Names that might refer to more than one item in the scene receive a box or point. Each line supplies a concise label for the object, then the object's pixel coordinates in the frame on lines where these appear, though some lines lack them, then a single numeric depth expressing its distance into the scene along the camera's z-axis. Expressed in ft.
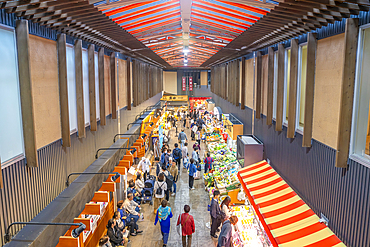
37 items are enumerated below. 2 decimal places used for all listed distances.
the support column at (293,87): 18.60
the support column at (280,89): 21.61
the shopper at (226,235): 19.62
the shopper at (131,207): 25.13
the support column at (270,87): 24.48
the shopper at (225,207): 23.28
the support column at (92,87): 25.23
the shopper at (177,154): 40.32
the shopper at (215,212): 24.22
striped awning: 14.97
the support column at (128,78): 42.32
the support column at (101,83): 28.53
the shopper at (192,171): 34.58
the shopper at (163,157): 35.17
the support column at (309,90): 16.60
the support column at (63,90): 19.52
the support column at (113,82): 32.94
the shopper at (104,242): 19.08
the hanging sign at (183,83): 108.46
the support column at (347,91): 12.13
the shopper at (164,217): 22.53
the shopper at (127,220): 23.28
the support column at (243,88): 36.42
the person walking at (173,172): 33.58
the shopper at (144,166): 33.40
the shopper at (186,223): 22.04
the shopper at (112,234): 20.77
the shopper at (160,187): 28.63
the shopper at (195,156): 38.55
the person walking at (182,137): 50.31
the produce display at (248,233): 19.45
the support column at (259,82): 29.53
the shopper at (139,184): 30.63
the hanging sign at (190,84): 106.03
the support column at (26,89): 14.48
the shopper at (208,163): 37.02
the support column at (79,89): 22.13
